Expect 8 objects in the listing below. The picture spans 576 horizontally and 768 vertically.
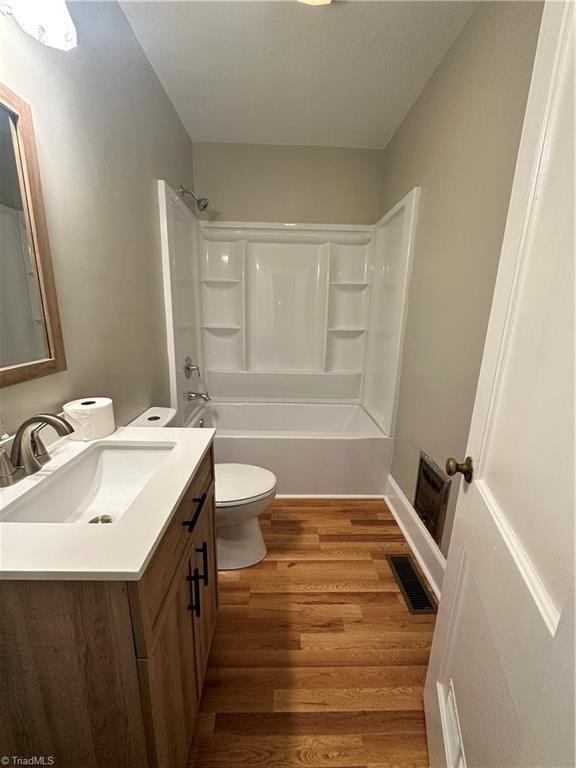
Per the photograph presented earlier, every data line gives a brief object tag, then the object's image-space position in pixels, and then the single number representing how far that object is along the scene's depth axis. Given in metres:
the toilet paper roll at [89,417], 1.00
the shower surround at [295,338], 2.20
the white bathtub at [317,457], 2.18
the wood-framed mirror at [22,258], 0.84
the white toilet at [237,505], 1.50
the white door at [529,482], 0.46
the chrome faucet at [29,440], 0.77
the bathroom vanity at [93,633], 0.54
